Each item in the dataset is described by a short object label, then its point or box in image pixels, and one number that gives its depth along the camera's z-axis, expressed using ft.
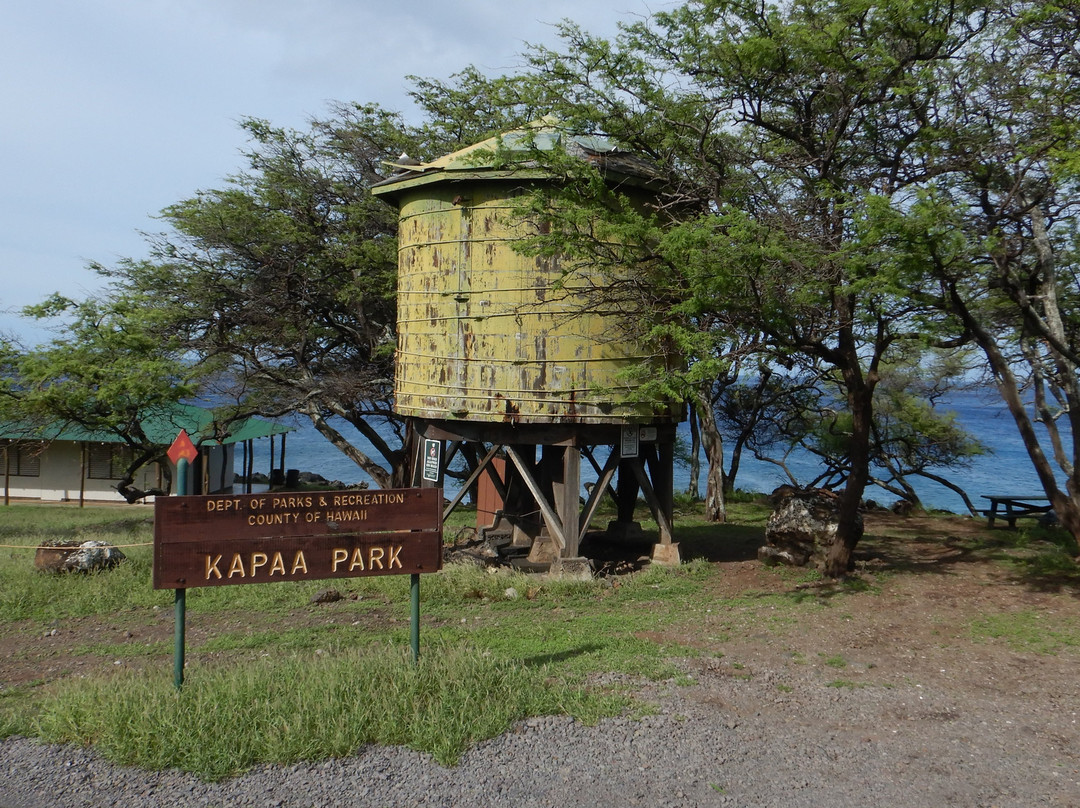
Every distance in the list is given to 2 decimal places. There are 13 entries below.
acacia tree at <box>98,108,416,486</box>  66.54
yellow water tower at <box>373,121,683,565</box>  39.19
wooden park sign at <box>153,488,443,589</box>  22.27
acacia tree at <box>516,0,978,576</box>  32.42
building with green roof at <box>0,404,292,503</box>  84.99
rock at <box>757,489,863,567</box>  40.72
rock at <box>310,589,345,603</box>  35.73
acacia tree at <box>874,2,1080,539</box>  31.14
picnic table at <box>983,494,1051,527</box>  54.95
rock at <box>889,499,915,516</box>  67.36
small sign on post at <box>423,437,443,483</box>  45.14
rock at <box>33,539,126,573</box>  39.86
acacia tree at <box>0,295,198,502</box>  54.34
